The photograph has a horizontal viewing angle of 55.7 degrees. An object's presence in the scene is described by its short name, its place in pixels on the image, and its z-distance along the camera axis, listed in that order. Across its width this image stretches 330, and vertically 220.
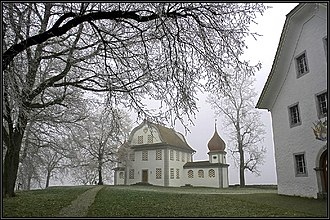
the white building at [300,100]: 14.84
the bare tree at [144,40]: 7.84
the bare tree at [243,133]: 32.99
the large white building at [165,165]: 39.28
